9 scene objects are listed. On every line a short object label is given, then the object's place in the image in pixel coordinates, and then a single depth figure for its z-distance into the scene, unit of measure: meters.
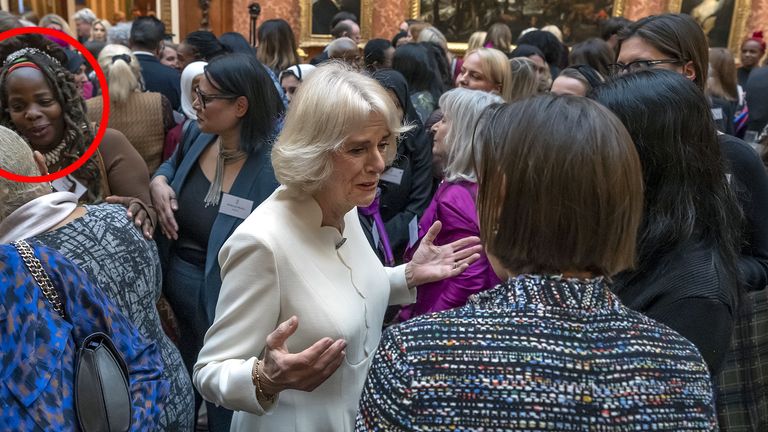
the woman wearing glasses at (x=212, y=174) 2.89
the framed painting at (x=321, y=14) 13.10
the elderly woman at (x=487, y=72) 4.20
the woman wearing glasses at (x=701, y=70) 2.15
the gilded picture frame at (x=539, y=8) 13.17
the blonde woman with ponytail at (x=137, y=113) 4.36
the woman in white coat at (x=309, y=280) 1.69
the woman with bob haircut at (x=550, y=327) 0.98
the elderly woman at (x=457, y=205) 2.61
